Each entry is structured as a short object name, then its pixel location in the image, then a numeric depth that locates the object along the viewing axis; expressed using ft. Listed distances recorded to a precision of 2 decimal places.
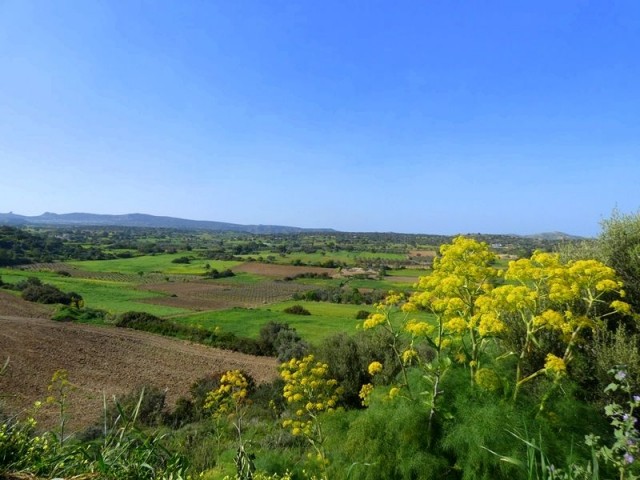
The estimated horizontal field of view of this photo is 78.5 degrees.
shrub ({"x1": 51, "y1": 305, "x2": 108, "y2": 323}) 151.94
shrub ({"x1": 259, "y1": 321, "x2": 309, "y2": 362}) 100.40
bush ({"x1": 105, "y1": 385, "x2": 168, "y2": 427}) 56.63
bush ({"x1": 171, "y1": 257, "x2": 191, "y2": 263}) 363.11
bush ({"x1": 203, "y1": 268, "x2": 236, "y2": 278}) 296.44
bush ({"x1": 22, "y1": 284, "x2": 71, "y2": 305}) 182.69
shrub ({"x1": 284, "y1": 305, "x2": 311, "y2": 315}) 174.09
